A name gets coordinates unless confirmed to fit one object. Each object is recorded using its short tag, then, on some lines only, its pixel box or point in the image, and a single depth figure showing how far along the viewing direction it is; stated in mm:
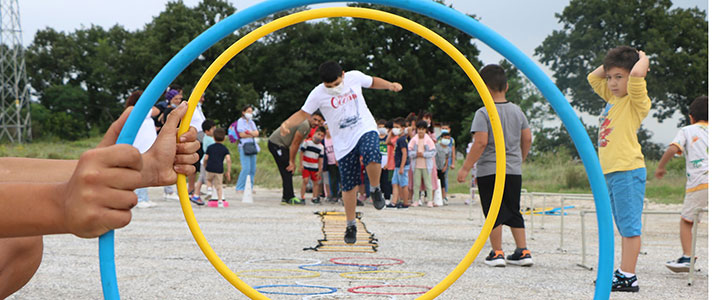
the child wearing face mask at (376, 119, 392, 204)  13230
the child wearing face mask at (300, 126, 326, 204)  13450
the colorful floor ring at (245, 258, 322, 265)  6016
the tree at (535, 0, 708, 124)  36531
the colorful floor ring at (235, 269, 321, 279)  5164
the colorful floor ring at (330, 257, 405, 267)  5988
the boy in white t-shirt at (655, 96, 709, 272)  5930
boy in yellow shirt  4875
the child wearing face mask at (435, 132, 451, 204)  13789
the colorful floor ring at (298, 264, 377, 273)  5625
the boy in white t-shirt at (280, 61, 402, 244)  7004
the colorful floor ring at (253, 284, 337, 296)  4511
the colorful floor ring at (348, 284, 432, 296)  4494
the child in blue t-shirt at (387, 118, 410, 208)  12586
